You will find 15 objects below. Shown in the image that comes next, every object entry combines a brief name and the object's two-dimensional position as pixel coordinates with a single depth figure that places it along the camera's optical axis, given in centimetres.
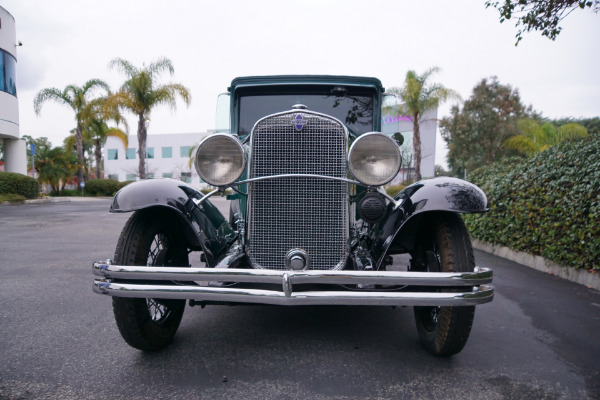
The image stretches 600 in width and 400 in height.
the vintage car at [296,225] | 228
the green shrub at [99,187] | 2841
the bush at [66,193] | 2700
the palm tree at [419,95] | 1948
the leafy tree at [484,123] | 2273
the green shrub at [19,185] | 1753
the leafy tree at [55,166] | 2675
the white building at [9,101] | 1831
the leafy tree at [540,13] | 459
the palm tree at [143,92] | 2120
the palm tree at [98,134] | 2853
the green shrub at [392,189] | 1571
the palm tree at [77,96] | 2454
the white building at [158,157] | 4844
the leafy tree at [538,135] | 1388
